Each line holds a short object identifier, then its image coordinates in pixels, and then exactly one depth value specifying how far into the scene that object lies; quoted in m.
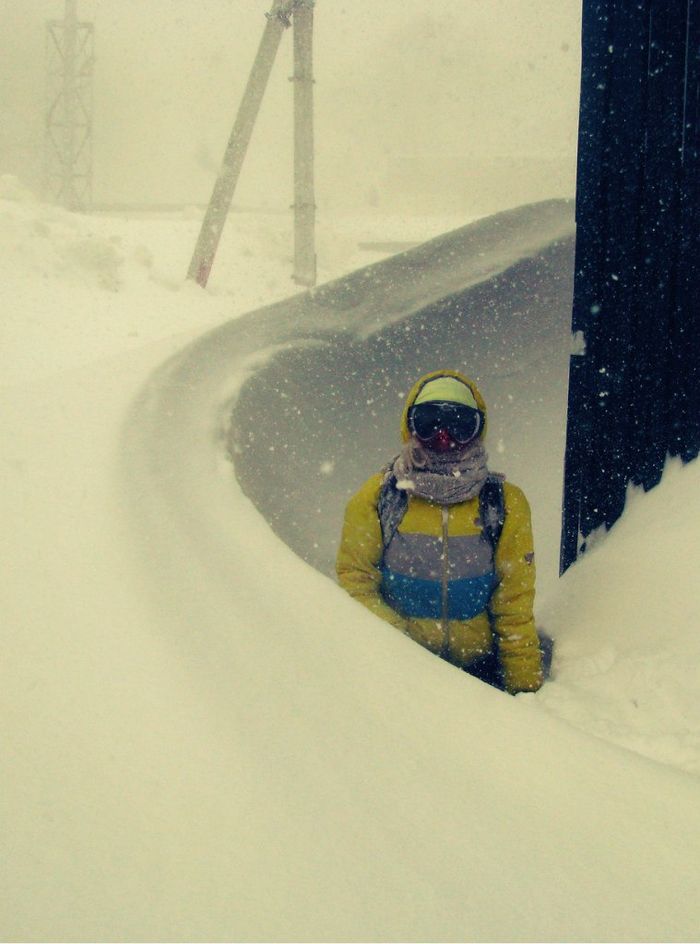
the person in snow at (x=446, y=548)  2.57
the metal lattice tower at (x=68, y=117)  19.12
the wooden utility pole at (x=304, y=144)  9.65
